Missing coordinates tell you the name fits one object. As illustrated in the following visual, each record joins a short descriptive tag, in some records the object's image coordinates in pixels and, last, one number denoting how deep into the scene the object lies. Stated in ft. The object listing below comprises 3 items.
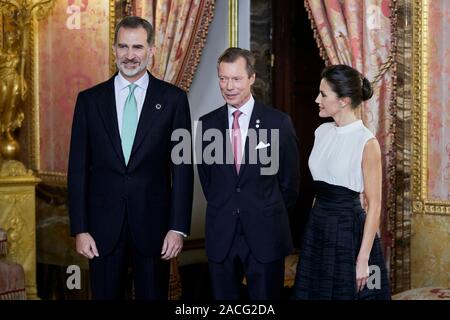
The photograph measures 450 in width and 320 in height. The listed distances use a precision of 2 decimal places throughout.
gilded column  17.83
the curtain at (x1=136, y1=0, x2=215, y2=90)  17.54
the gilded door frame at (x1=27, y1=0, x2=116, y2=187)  20.16
